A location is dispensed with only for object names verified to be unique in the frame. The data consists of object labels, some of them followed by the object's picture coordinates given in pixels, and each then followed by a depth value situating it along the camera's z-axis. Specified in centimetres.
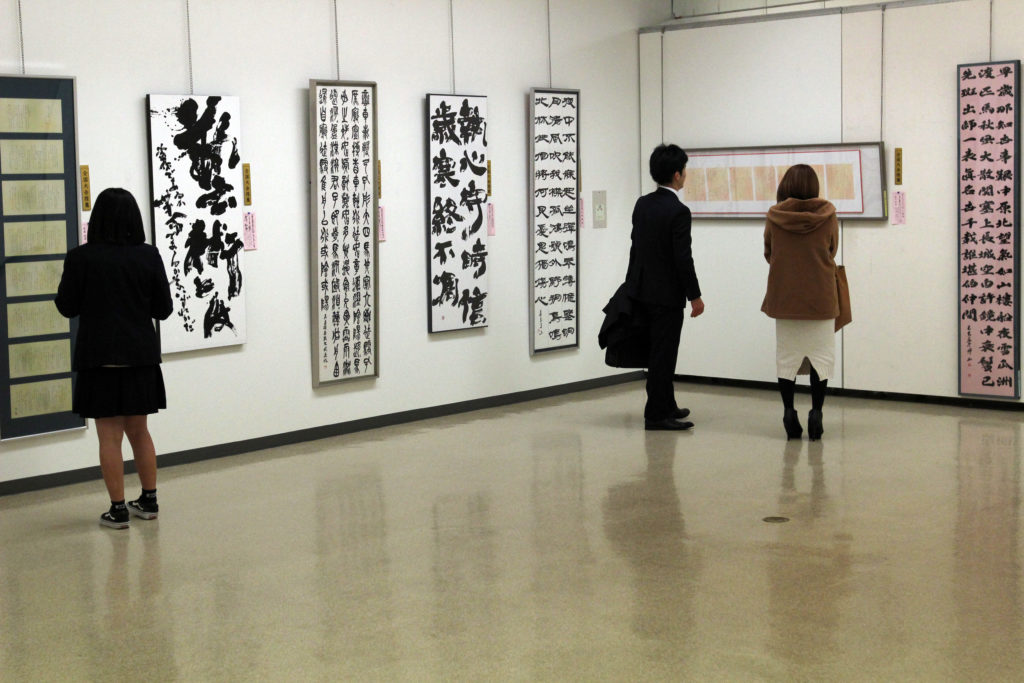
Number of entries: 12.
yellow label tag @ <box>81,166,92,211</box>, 650
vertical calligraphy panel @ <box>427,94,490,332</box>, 830
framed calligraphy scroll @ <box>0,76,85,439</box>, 622
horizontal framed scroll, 866
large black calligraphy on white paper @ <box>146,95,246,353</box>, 683
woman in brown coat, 708
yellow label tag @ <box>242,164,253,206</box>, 723
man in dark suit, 754
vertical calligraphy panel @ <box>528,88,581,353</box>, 906
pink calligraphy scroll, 804
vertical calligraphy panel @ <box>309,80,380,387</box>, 759
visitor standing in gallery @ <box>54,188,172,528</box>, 551
